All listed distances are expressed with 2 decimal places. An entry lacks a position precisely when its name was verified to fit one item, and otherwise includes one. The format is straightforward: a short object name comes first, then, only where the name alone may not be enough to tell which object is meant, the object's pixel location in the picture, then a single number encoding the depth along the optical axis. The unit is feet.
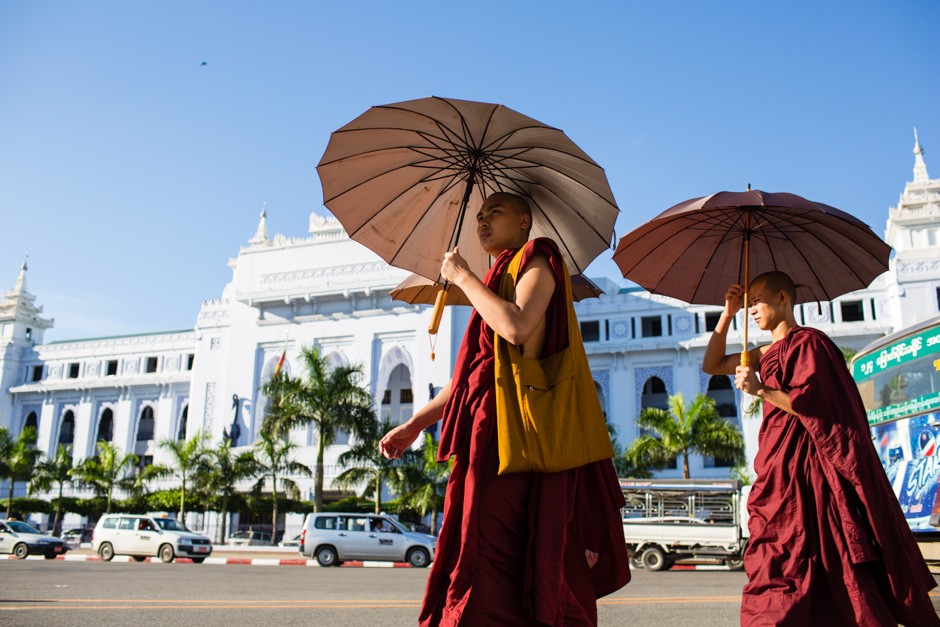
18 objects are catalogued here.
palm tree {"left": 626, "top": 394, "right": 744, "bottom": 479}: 90.43
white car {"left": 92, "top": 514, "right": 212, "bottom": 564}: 57.88
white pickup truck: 53.78
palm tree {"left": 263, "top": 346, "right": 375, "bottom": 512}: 85.46
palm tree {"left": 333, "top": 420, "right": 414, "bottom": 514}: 87.71
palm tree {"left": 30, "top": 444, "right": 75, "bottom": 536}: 122.42
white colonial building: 111.34
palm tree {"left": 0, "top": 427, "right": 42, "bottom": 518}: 122.52
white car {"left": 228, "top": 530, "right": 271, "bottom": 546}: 104.06
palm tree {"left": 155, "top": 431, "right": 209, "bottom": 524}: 104.42
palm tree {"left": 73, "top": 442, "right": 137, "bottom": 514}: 119.14
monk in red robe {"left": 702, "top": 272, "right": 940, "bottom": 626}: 9.62
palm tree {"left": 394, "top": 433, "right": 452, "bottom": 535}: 86.49
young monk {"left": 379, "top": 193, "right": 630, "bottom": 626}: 7.06
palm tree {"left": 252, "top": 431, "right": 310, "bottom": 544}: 93.56
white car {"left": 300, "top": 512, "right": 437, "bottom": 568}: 57.31
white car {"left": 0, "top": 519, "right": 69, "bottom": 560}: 57.98
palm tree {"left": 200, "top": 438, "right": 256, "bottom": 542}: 101.40
